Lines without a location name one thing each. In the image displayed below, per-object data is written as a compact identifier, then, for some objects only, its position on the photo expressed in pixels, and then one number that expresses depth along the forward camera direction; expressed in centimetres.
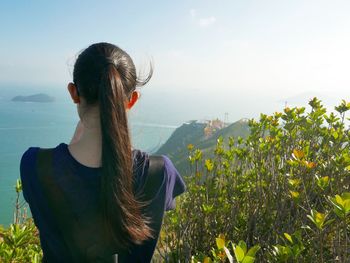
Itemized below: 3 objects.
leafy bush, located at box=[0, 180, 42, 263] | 185
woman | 112
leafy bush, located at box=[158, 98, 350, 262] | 198
